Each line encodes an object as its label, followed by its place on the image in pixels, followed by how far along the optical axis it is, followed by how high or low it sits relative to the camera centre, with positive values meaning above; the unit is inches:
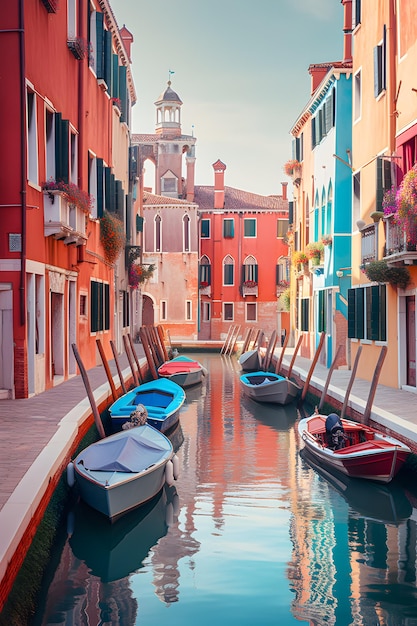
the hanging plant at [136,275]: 989.2 +46.9
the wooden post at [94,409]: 389.4 -44.9
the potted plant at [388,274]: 518.6 +24.1
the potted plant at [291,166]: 1003.3 +178.5
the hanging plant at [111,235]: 732.7 +71.1
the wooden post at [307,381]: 586.3 -49.8
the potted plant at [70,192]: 482.0 +74.5
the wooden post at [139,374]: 680.4 -50.7
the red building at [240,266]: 1615.4 +92.4
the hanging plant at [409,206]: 461.1 +58.8
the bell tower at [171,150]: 1640.0 +325.6
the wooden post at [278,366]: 739.4 -48.2
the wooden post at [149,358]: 743.1 -39.7
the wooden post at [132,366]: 650.2 -41.3
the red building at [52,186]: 432.5 +77.9
